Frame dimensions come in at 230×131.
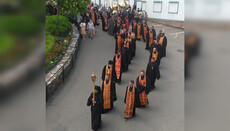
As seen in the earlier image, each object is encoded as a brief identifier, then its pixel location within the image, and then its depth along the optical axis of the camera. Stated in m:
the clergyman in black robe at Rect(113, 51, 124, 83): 8.73
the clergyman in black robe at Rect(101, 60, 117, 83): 7.76
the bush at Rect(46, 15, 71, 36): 11.39
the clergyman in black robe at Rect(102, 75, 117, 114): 6.61
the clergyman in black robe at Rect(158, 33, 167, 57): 11.49
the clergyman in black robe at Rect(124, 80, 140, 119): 6.27
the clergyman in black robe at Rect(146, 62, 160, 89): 8.20
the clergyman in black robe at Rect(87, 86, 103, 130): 5.72
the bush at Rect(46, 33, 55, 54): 9.64
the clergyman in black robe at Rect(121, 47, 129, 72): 9.75
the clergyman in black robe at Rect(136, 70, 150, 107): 6.83
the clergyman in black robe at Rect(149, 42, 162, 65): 10.19
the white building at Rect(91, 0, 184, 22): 18.90
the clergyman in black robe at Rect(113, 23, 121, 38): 14.66
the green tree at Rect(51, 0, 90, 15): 11.66
